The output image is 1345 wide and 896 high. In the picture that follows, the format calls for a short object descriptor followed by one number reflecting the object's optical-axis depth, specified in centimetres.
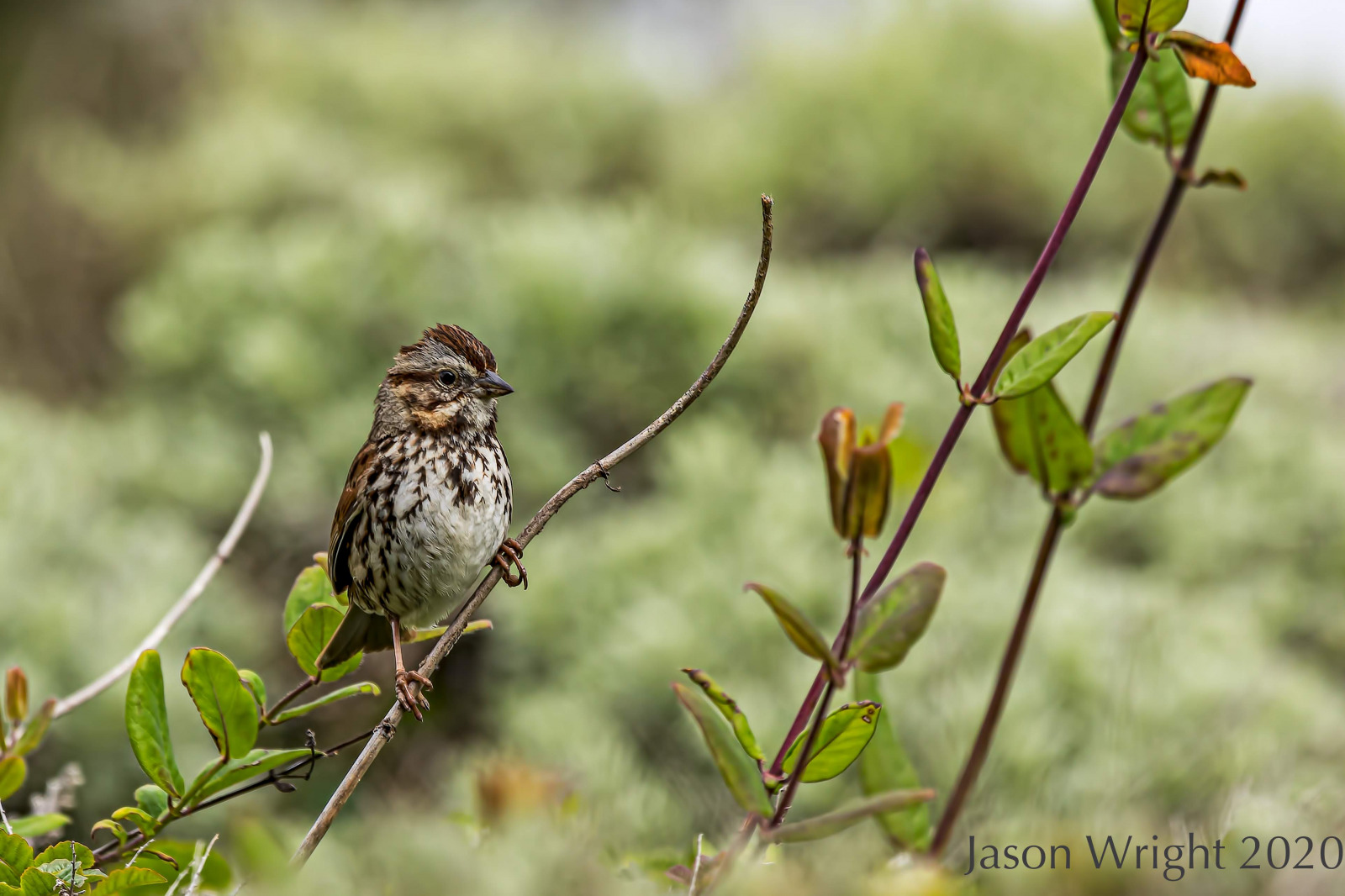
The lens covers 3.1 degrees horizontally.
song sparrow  669
